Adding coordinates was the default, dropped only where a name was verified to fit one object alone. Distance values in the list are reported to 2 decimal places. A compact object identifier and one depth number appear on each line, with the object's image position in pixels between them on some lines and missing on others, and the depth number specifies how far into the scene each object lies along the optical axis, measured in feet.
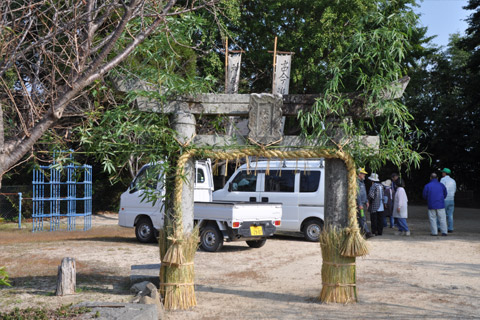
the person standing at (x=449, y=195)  47.62
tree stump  20.27
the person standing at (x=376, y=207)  44.16
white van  40.63
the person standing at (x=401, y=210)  44.27
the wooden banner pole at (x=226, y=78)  22.76
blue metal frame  50.98
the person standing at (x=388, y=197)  49.26
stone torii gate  20.90
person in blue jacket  43.80
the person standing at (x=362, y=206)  40.19
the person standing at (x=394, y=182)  48.55
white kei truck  34.60
